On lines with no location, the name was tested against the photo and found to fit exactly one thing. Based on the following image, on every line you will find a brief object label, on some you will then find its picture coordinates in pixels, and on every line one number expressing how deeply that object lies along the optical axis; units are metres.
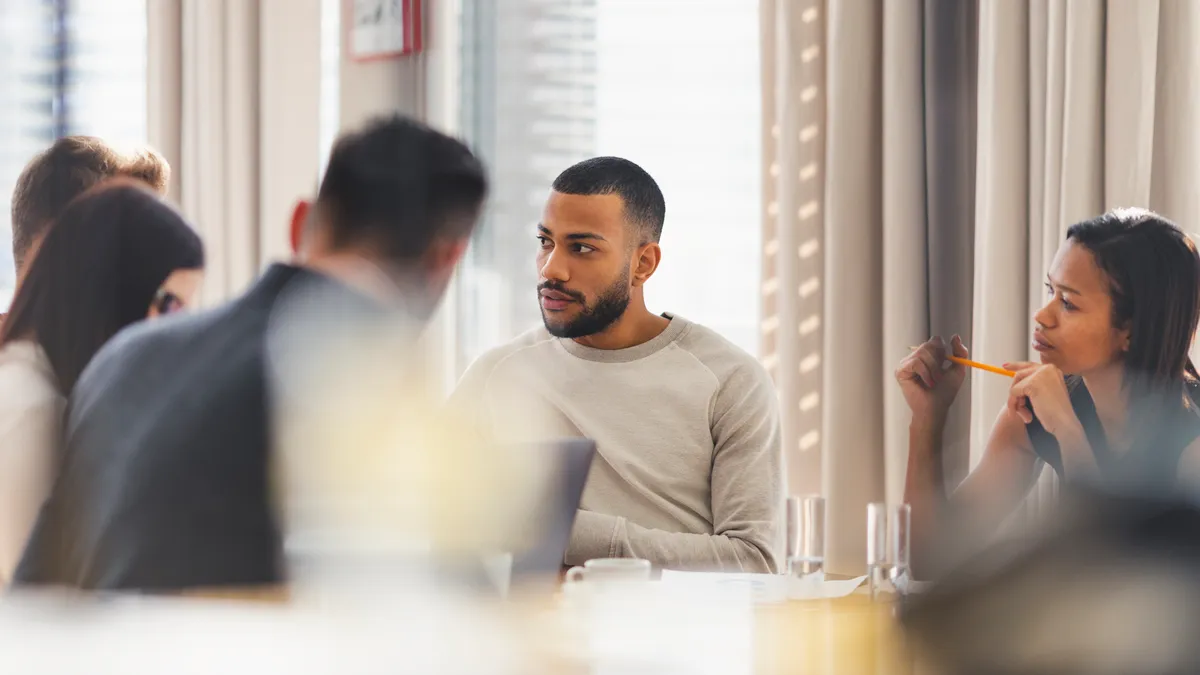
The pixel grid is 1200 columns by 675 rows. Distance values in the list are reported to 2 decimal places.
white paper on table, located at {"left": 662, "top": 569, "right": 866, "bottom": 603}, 3.54
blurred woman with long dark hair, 3.27
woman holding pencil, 3.86
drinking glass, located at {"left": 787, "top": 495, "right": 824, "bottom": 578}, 3.56
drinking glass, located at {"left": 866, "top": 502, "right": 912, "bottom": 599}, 3.54
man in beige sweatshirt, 4.01
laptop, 3.48
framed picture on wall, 4.82
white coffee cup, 3.49
